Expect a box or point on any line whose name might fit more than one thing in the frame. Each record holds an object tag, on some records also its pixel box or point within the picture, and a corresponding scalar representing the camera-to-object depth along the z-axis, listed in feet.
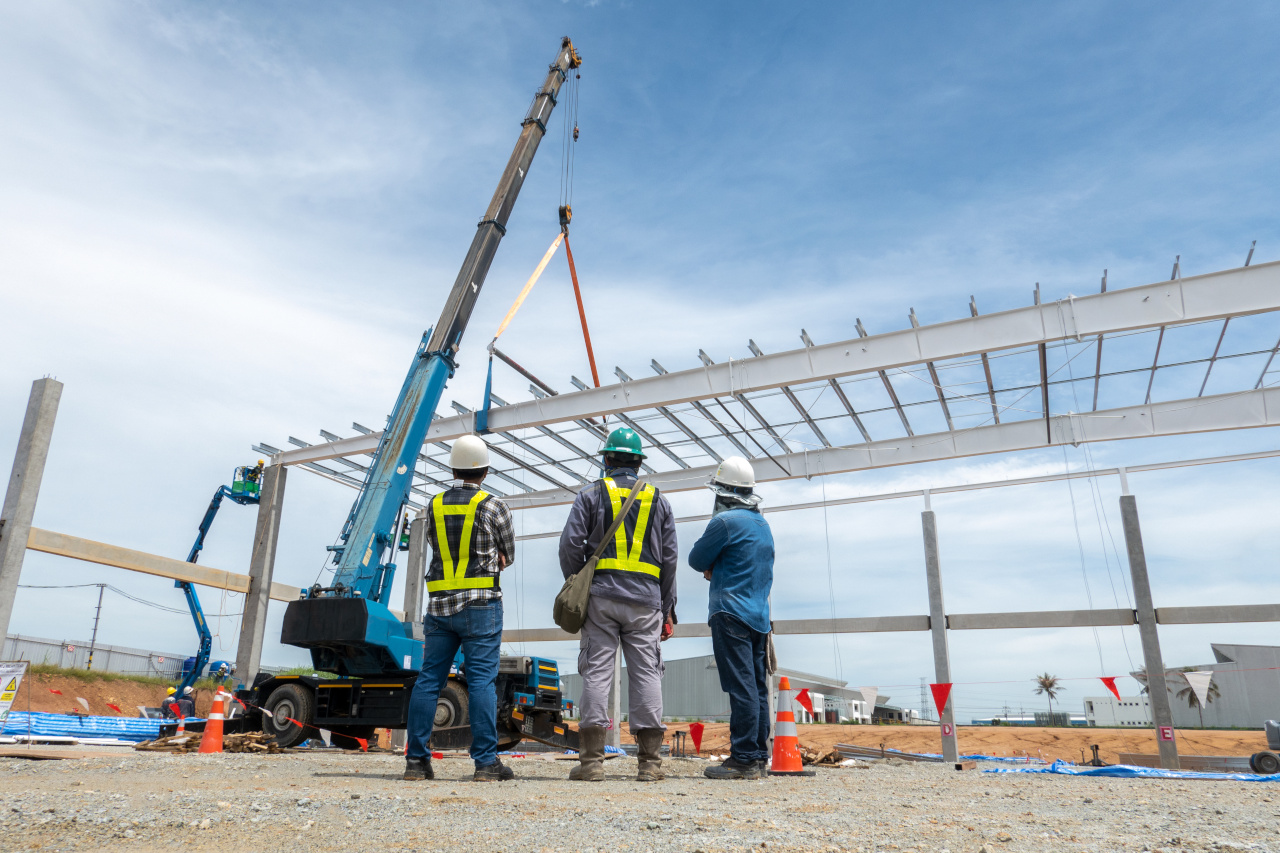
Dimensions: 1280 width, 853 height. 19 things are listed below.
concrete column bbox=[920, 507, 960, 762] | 36.83
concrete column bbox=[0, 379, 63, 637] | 25.45
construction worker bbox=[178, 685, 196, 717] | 56.76
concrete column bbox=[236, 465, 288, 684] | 50.49
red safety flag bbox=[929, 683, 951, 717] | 33.63
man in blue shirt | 15.47
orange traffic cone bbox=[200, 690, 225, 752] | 23.43
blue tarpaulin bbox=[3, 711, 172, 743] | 35.09
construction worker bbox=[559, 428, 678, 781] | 14.42
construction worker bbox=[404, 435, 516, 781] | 14.53
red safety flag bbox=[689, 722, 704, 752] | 36.55
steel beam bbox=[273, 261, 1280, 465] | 33.06
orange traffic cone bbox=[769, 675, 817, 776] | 17.87
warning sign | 24.85
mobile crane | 30.17
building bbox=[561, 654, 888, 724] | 86.28
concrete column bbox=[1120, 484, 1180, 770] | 32.63
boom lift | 69.10
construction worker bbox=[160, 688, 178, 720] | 52.21
